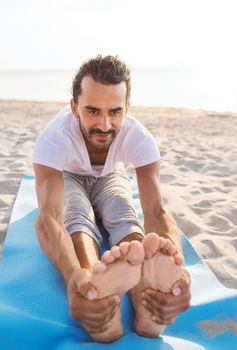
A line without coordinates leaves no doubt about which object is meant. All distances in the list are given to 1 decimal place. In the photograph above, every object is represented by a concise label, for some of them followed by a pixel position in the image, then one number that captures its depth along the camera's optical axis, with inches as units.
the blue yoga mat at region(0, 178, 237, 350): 55.4
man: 51.7
